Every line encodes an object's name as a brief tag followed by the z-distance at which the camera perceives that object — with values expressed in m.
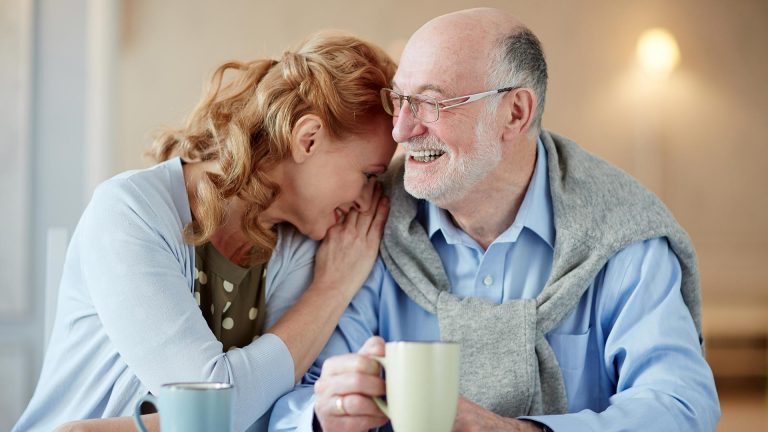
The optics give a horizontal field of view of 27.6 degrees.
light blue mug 1.65
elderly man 2.06
